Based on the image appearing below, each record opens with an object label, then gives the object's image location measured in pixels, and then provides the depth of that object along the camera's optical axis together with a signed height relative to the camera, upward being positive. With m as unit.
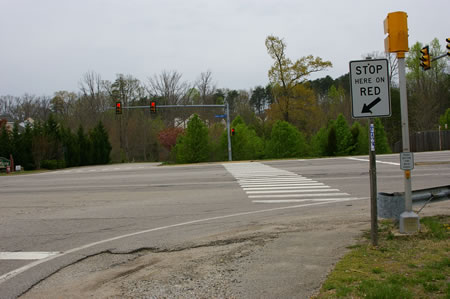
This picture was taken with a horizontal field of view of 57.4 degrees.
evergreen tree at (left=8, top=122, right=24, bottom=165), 49.44 +0.82
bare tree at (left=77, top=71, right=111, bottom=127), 75.81 +8.54
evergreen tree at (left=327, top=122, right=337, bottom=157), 42.47 -0.25
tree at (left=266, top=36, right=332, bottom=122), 46.16 +8.21
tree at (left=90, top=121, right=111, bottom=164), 63.50 +0.92
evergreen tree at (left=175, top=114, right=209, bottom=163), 43.06 +0.27
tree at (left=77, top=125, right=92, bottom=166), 61.69 +0.53
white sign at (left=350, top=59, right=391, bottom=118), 6.09 +0.77
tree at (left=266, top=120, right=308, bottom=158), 42.56 +0.11
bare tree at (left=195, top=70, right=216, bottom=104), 74.12 +9.86
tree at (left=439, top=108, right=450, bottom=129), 50.28 +1.98
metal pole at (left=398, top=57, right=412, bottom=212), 6.90 +0.23
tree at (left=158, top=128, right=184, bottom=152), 67.75 +1.86
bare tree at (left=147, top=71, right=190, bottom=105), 72.00 +9.87
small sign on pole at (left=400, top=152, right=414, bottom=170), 6.80 -0.40
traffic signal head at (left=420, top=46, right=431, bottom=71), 20.55 +3.91
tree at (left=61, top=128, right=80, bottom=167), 58.12 +0.59
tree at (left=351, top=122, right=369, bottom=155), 42.31 -0.17
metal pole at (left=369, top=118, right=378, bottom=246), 5.92 -0.74
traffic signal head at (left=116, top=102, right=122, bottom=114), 33.38 +3.44
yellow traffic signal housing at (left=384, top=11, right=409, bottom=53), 6.86 +1.79
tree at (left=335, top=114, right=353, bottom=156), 41.81 +0.13
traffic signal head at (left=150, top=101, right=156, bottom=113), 33.41 +3.39
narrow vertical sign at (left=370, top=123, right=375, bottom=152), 5.95 -0.03
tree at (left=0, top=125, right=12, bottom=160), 49.28 +1.33
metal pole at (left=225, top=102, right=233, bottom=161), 38.97 -0.17
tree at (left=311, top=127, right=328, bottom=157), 42.92 -0.30
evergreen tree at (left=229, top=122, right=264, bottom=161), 43.81 -0.11
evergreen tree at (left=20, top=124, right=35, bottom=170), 49.66 +0.15
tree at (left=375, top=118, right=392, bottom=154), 43.12 -0.27
